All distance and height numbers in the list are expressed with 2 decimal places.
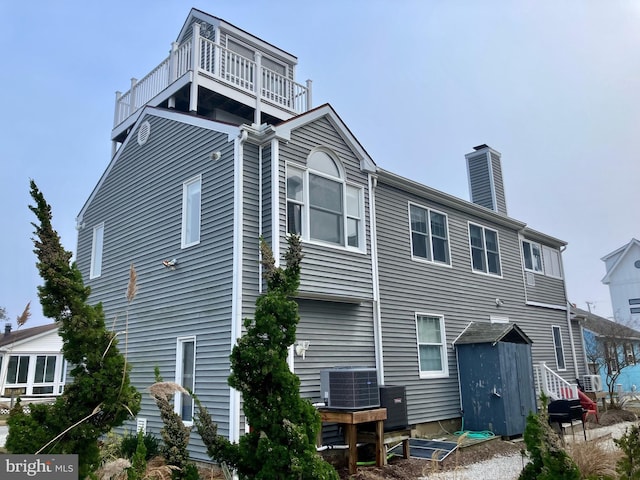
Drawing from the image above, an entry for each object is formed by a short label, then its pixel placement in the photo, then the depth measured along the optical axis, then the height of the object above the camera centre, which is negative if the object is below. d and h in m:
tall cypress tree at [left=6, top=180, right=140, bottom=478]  4.14 +0.03
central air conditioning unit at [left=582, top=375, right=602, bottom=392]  17.02 -0.50
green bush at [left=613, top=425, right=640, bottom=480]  3.93 -0.68
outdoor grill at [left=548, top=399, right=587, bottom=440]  10.60 -0.90
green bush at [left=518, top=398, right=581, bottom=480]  4.16 -0.72
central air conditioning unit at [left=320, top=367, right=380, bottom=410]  8.13 -0.24
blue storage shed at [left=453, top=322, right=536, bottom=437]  11.40 -0.24
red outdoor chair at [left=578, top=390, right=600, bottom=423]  14.19 -0.98
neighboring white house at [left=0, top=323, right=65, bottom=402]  24.89 +0.82
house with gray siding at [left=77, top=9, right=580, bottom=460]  9.00 +2.88
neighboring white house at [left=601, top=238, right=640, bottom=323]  36.50 +6.26
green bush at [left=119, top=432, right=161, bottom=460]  8.16 -1.07
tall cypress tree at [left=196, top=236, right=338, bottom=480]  3.84 -0.25
